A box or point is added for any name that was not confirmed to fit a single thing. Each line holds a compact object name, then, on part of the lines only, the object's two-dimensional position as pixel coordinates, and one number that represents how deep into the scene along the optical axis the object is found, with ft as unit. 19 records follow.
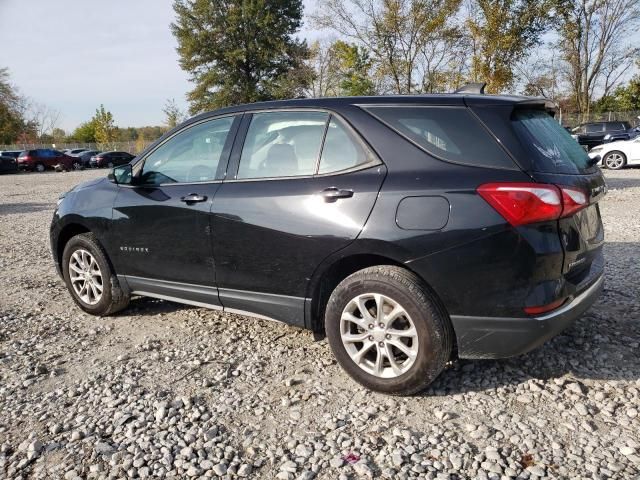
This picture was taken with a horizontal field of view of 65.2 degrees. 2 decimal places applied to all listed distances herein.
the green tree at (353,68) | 72.15
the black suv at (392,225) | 8.63
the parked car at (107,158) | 123.24
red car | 112.88
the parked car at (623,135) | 72.43
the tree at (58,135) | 240.53
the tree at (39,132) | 231.30
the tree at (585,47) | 113.80
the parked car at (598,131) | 77.51
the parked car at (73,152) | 126.62
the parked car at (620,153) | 56.49
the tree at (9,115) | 161.99
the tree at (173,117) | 157.65
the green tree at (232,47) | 134.21
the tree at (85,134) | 226.58
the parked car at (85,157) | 125.80
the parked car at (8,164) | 108.06
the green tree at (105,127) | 186.50
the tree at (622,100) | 139.03
